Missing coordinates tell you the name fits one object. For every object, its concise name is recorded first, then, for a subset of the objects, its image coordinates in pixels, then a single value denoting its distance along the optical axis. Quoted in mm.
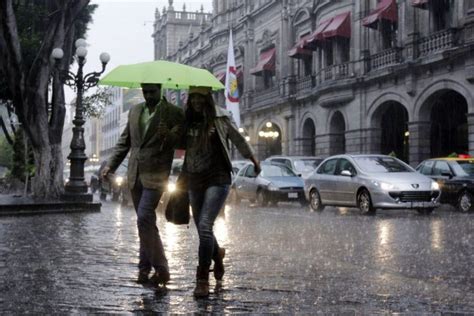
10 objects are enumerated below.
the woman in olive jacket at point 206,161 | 5738
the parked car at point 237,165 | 26527
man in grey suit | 5938
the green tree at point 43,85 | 16891
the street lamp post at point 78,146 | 19172
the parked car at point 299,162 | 23547
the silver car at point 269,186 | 21203
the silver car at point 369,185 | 15799
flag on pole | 40094
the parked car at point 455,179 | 18188
